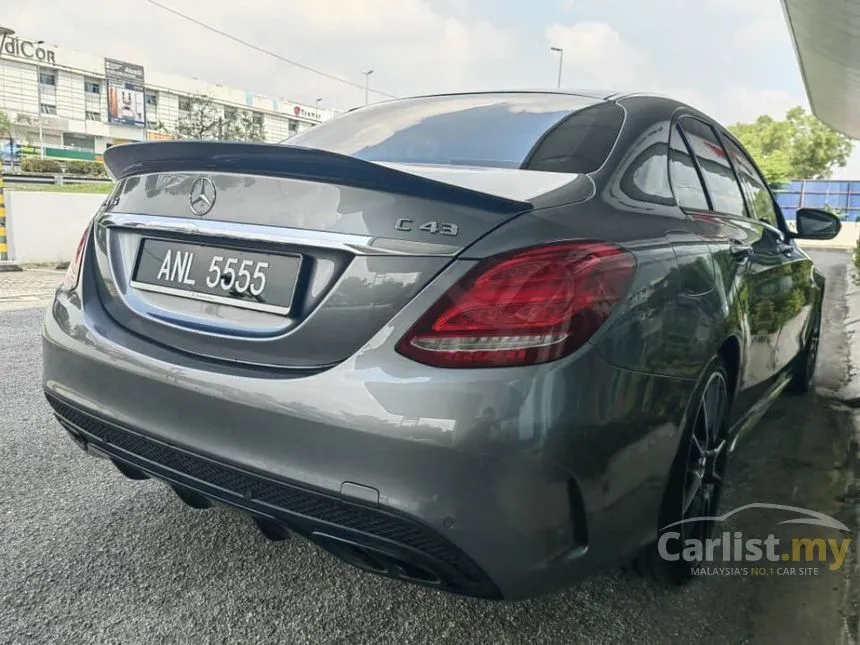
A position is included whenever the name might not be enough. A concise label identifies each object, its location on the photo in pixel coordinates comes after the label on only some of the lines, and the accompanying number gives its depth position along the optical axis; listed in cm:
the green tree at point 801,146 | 5466
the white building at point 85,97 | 5759
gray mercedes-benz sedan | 139
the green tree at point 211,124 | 4003
